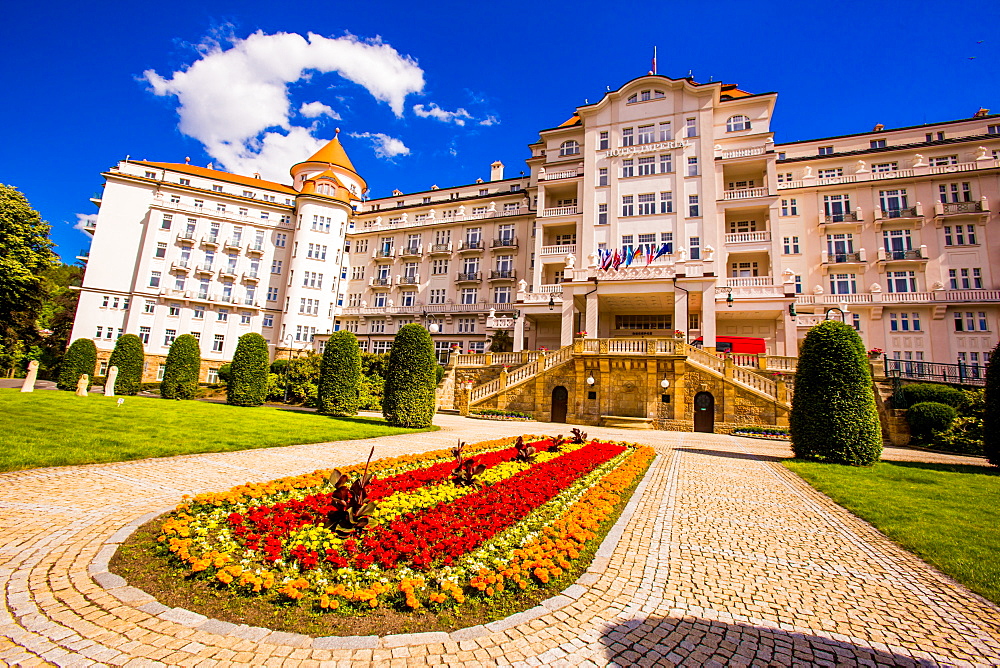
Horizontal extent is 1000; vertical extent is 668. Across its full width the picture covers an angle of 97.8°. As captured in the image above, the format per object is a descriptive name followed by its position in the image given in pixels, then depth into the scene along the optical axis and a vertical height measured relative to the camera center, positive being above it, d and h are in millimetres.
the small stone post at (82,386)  24783 -903
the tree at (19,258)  30562 +7844
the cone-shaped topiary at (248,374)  26766 +416
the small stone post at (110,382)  26734 -615
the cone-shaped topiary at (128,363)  30078 +705
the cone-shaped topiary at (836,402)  14117 +563
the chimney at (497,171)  54062 +27702
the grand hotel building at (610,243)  34062 +15305
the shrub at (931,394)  21766 +1566
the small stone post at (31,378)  24848 -672
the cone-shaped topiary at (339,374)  22984 +670
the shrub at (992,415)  13898 +455
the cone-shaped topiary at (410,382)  19797 +446
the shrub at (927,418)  20266 +360
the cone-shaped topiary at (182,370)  28875 +440
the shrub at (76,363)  30688 +500
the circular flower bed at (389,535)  4480 -1902
